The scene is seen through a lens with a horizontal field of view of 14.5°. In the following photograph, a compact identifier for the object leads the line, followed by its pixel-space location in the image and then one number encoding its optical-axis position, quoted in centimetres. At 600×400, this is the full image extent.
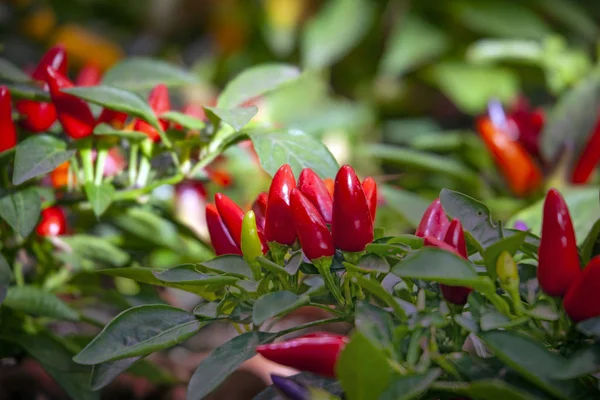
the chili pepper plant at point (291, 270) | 77
